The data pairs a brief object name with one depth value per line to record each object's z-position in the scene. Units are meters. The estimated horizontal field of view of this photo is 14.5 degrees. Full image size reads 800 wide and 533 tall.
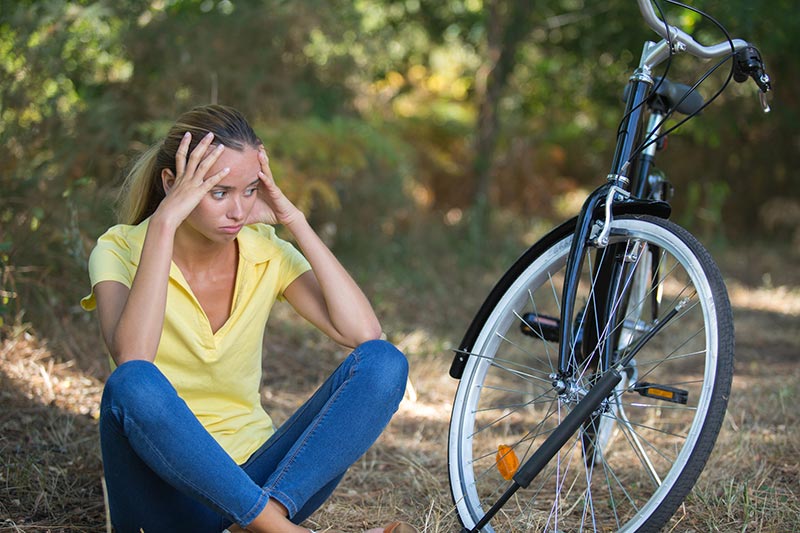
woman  5.46
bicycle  5.45
